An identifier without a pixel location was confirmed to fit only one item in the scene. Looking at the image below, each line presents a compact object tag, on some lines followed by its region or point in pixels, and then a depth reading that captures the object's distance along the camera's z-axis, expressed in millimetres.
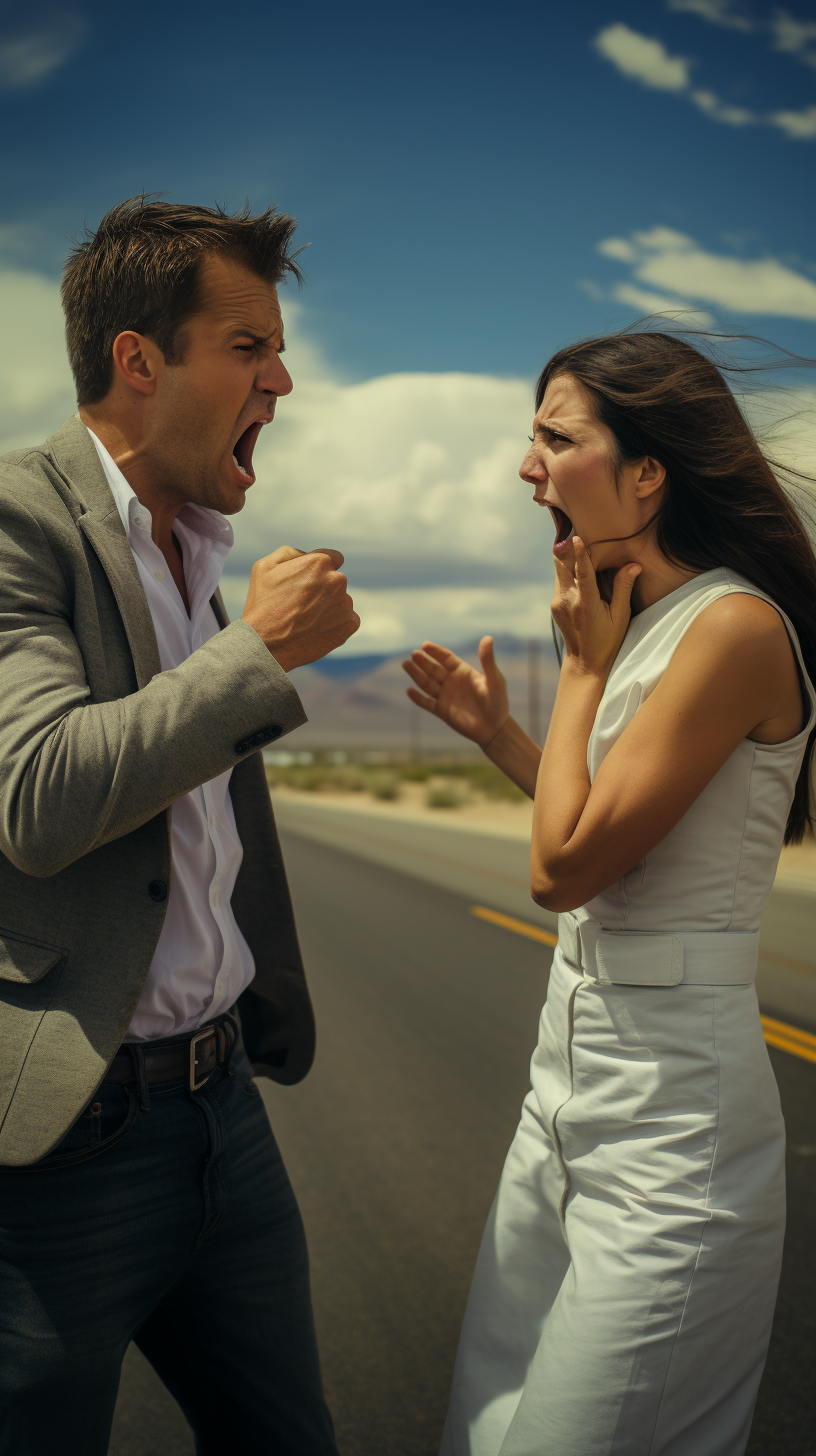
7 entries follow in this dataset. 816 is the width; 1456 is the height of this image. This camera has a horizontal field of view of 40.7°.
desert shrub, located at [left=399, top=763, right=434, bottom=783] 47125
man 1552
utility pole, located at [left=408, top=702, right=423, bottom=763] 153625
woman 1743
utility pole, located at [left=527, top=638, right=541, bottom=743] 65931
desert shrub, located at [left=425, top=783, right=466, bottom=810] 32500
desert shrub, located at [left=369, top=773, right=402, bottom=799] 38031
